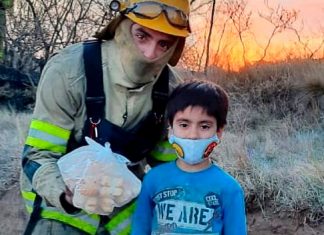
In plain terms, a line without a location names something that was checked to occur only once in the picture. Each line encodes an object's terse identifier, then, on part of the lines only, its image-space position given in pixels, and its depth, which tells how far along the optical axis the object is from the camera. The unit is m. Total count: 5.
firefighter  2.89
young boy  2.81
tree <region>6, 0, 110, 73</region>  9.82
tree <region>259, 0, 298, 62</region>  10.06
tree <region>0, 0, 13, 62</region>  9.41
